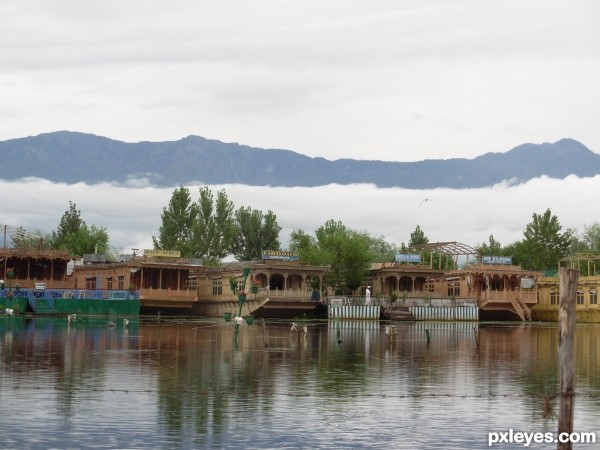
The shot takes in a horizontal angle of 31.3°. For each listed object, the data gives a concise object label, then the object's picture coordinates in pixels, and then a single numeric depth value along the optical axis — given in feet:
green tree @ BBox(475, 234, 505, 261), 561.43
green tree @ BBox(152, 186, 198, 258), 529.86
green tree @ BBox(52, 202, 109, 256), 520.42
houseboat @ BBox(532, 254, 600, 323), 403.75
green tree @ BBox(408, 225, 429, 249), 563.07
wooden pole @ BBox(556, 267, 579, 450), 84.43
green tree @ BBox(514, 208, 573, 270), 513.04
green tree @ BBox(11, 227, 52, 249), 425.28
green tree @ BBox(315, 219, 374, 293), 447.83
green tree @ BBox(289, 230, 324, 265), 464.65
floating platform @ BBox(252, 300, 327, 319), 388.98
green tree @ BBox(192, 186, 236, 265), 517.55
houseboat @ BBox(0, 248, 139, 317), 366.63
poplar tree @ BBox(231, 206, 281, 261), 584.97
